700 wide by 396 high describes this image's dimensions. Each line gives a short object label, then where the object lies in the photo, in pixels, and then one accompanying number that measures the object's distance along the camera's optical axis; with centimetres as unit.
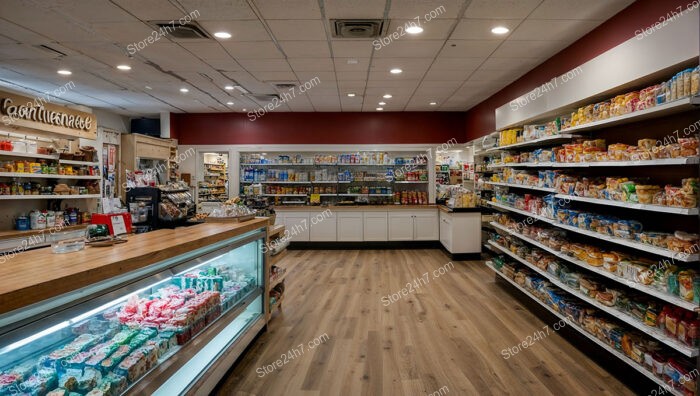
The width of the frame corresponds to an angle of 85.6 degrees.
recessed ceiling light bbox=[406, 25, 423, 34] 404
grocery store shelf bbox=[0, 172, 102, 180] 490
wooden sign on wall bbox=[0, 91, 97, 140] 494
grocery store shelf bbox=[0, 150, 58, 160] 489
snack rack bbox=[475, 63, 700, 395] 244
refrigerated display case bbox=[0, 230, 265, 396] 154
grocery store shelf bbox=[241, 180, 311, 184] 927
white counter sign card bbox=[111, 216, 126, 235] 243
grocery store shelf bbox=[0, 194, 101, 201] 499
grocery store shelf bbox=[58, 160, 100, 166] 582
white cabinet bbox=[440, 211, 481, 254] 735
